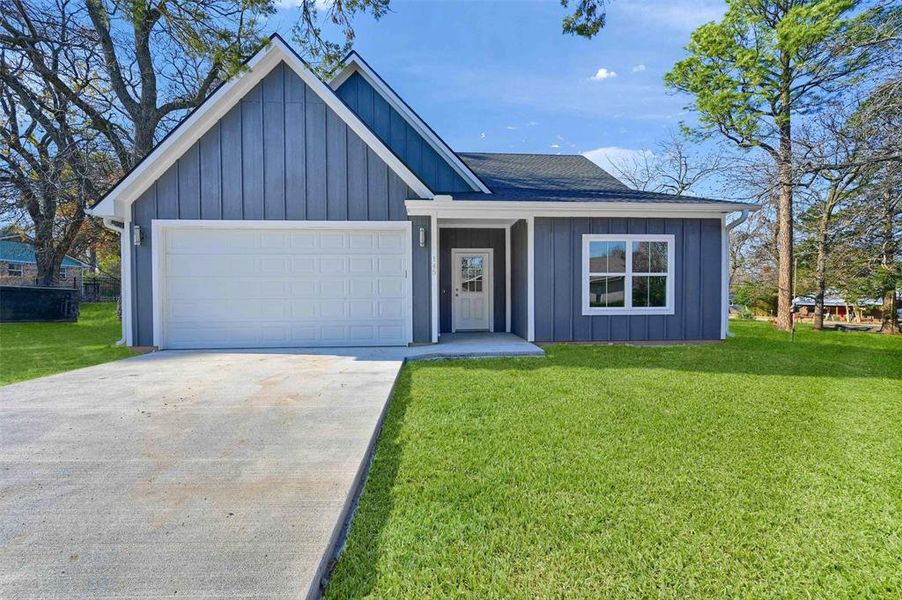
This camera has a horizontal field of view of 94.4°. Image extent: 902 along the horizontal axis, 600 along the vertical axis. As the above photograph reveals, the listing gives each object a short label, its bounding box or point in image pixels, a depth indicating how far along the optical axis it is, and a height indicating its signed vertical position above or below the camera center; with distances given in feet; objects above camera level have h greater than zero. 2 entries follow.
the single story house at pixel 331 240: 23.84 +2.99
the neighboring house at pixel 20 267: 73.46 +4.74
